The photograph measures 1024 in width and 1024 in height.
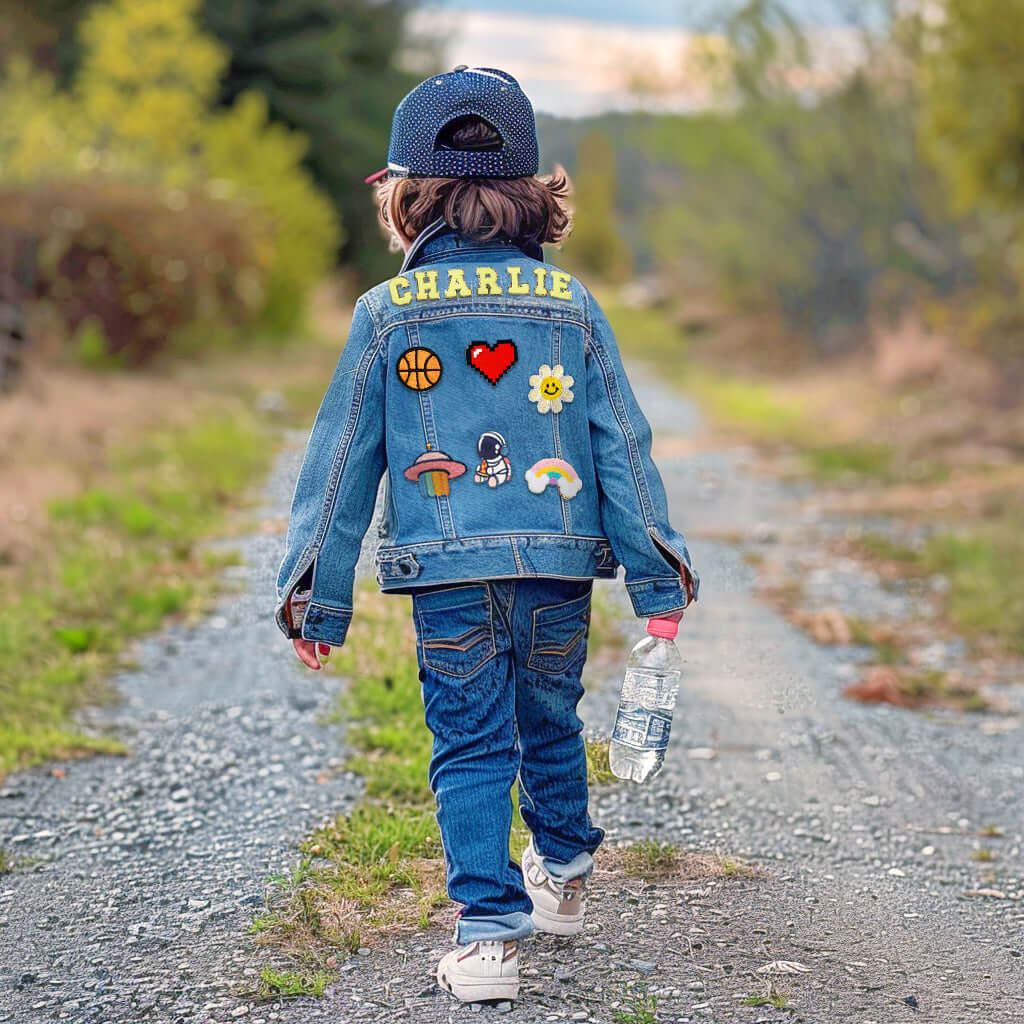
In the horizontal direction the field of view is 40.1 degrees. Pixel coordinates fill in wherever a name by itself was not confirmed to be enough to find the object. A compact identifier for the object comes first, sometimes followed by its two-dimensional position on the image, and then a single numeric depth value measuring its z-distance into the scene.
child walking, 2.90
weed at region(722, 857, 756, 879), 3.74
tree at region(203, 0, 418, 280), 24.08
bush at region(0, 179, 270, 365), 13.62
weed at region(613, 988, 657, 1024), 2.88
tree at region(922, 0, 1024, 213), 10.53
